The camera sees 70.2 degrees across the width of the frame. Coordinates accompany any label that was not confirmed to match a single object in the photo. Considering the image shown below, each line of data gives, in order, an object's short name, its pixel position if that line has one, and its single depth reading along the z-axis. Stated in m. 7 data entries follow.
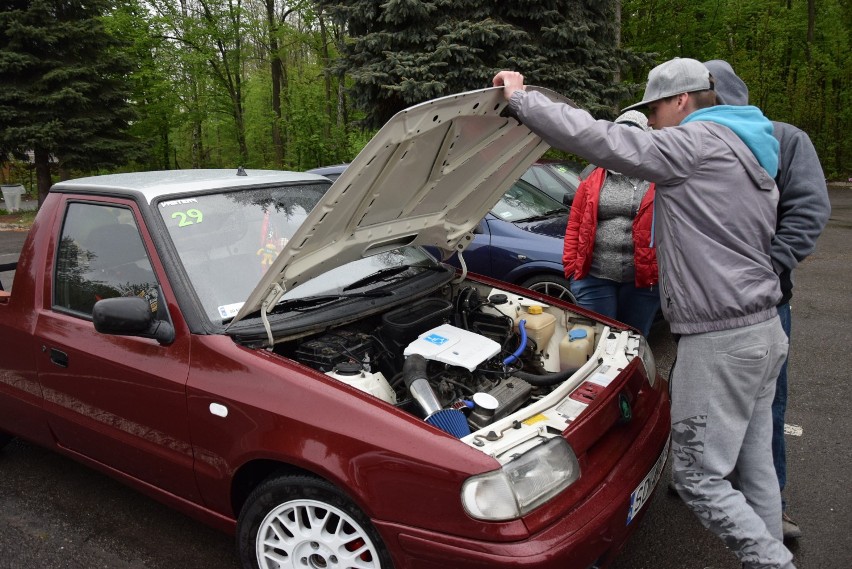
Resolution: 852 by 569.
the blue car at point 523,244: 5.40
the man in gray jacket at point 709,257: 2.05
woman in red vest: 3.54
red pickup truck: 1.96
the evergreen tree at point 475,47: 9.31
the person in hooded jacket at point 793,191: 2.34
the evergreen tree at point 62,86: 16.05
